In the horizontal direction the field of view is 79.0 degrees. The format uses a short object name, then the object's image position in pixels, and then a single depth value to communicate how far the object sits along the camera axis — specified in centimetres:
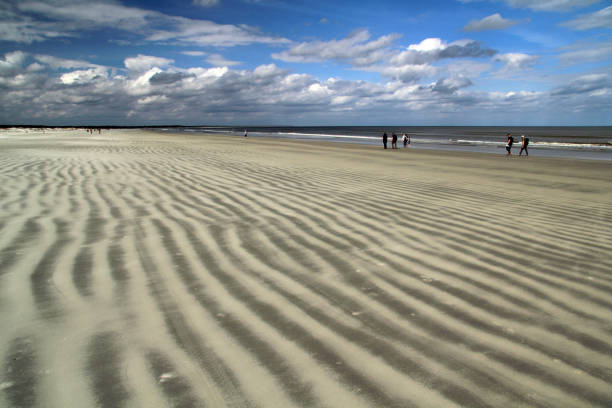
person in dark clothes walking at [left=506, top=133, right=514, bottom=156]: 2009
